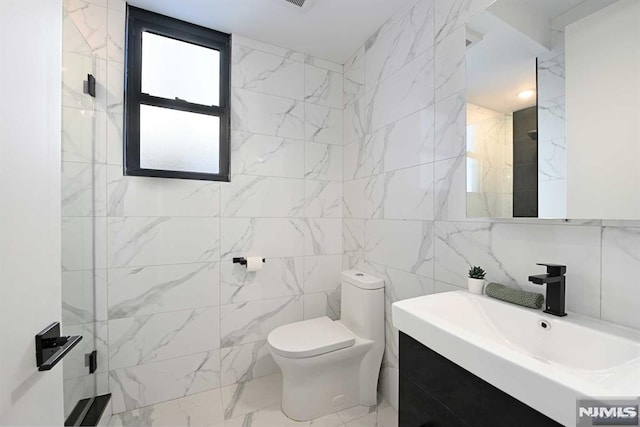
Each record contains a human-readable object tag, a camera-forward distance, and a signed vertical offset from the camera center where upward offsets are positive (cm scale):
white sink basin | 52 -37
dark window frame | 168 +84
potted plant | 113 -29
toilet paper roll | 187 -38
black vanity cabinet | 61 -52
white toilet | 154 -87
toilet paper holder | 190 -36
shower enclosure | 128 -10
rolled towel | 93 -31
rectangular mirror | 79 +38
